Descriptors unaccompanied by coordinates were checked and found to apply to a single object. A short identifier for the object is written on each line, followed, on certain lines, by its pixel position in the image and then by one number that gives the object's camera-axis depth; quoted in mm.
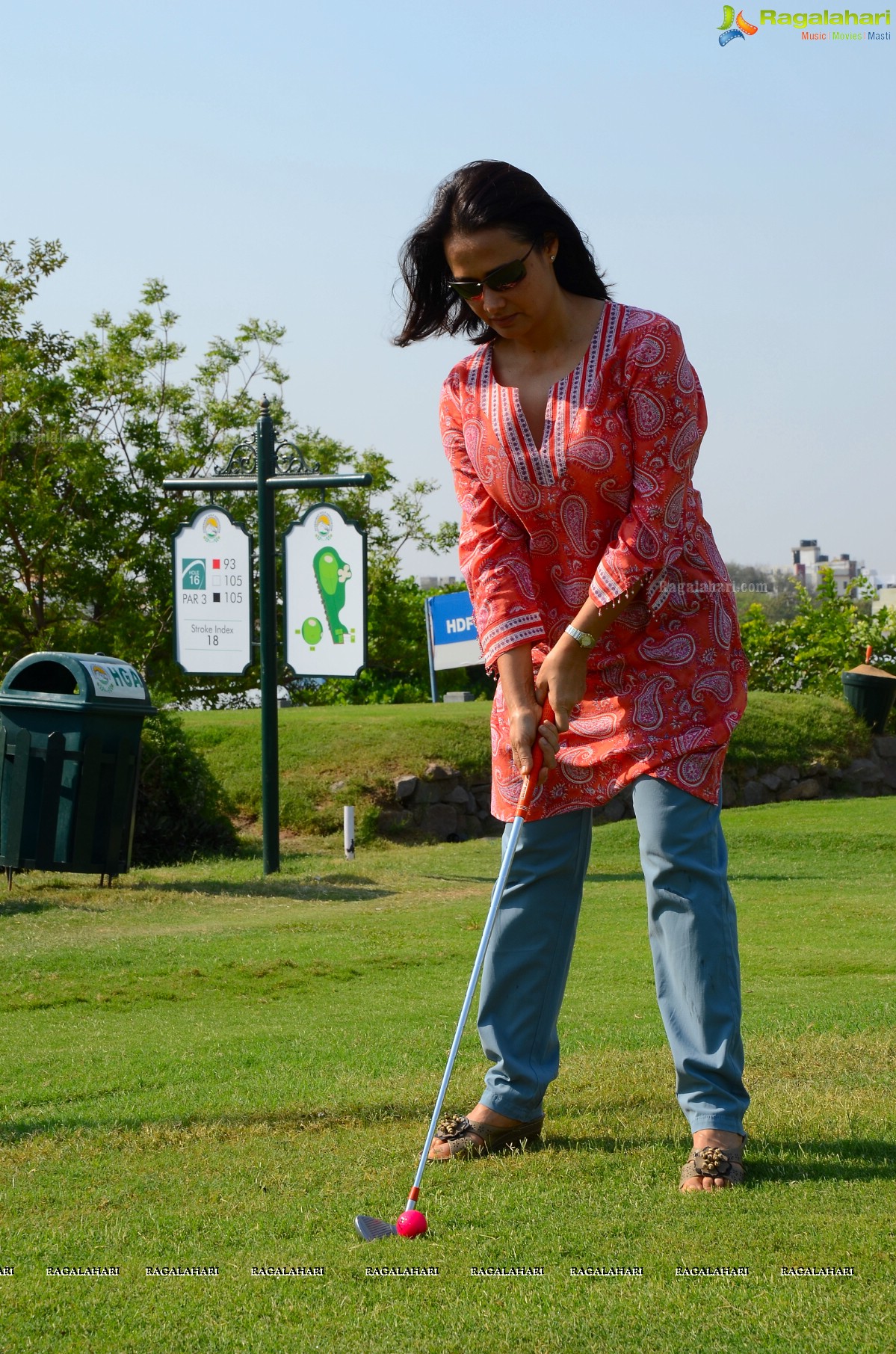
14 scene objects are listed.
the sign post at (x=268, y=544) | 10586
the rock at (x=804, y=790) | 17109
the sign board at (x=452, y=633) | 19438
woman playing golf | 3139
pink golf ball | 2559
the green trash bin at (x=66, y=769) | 8992
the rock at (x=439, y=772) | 14102
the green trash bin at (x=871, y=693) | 18078
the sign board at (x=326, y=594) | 11570
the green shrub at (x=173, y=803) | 11680
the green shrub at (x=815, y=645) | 20453
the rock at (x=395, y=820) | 13641
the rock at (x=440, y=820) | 13992
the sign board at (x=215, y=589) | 11938
